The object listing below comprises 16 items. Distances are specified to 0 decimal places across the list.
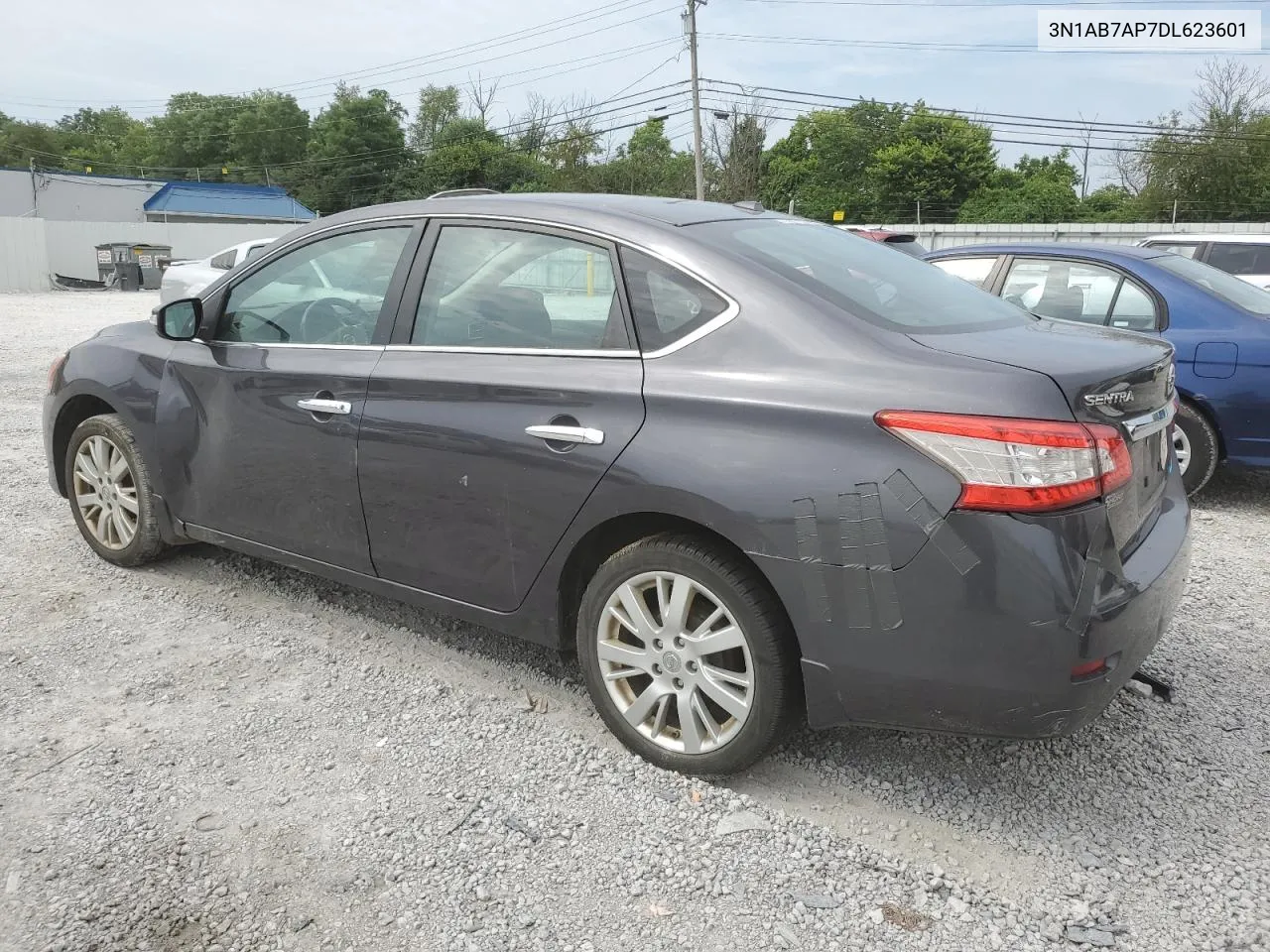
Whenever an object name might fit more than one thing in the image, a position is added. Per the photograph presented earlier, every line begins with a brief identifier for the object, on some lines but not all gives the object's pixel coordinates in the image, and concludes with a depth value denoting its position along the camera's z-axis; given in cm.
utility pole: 3450
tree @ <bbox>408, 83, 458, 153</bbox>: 8538
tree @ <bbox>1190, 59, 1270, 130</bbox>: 5103
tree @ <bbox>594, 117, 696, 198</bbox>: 4600
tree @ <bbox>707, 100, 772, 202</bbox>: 4538
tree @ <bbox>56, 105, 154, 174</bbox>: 10038
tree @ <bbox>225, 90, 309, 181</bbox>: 9000
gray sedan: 226
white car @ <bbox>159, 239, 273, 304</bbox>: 1356
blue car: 538
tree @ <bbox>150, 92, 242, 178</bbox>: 9250
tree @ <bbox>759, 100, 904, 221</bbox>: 7344
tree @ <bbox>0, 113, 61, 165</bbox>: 9400
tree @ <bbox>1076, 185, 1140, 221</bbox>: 5606
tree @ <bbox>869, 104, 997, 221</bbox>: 6706
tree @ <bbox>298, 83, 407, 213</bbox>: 7856
